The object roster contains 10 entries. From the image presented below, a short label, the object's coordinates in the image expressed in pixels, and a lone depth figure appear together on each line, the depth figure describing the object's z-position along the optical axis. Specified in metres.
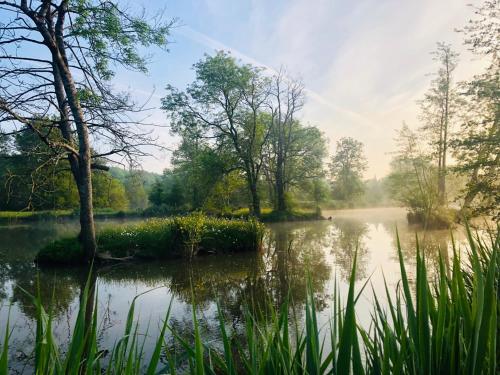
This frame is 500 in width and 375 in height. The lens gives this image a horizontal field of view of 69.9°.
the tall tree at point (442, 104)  28.72
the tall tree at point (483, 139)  10.36
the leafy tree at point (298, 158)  41.38
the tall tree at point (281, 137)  37.64
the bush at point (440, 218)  19.44
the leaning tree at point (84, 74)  10.79
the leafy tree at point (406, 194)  22.02
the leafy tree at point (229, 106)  33.25
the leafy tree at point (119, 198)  54.78
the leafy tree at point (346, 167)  69.38
